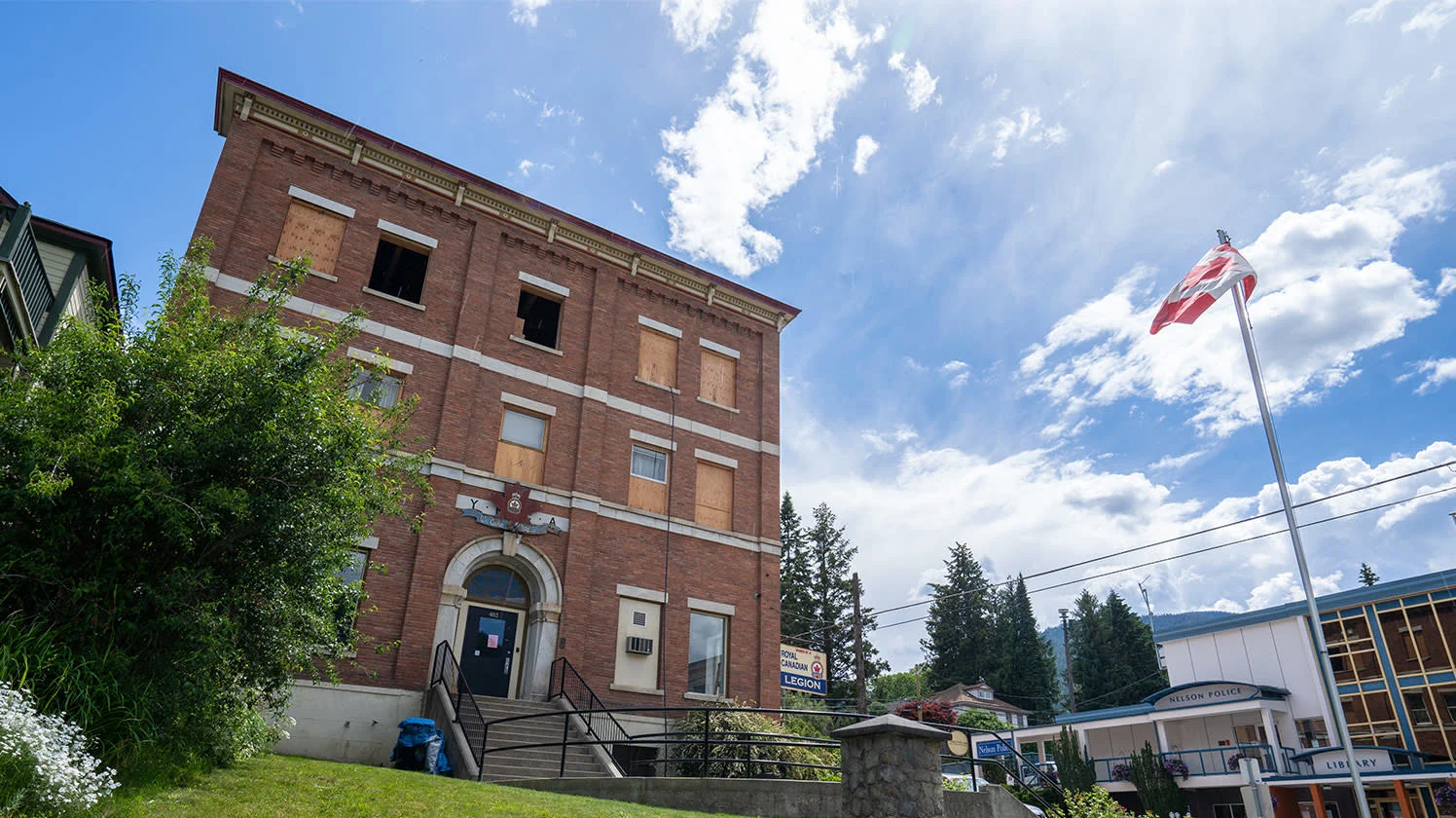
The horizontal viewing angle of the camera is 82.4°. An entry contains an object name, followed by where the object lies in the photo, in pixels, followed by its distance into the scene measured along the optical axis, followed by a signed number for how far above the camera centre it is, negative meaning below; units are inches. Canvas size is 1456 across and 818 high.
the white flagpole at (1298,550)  591.1 +169.9
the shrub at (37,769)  232.8 -1.7
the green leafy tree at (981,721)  1609.3 +111.2
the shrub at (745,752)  588.4 +18.3
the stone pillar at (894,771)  314.2 +2.9
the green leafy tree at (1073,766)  1280.8 +24.5
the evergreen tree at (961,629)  2674.7 +457.8
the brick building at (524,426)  716.7 +324.1
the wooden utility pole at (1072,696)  2203.5 +218.2
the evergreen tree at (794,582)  2212.1 +487.8
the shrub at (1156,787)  1181.1 -1.5
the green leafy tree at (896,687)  3023.9 +323.8
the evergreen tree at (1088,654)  2509.0 +368.0
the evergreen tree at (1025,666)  2439.7 +321.6
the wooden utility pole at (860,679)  1098.6 +122.0
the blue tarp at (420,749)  537.3 +12.7
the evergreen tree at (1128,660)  2426.2 +340.0
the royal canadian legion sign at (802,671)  887.9 +106.0
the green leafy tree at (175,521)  315.3 +93.0
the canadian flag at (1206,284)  689.6 +389.8
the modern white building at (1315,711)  1093.1 +108.2
